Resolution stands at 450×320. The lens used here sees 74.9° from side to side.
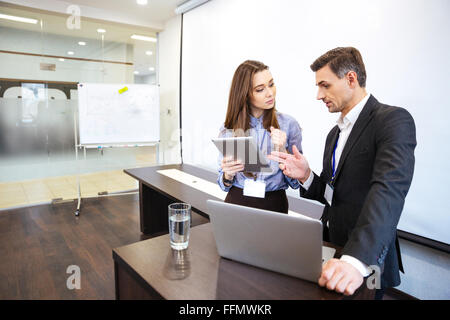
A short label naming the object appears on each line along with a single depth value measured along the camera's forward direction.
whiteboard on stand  4.04
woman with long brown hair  1.48
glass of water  1.10
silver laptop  0.78
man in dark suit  0.82
